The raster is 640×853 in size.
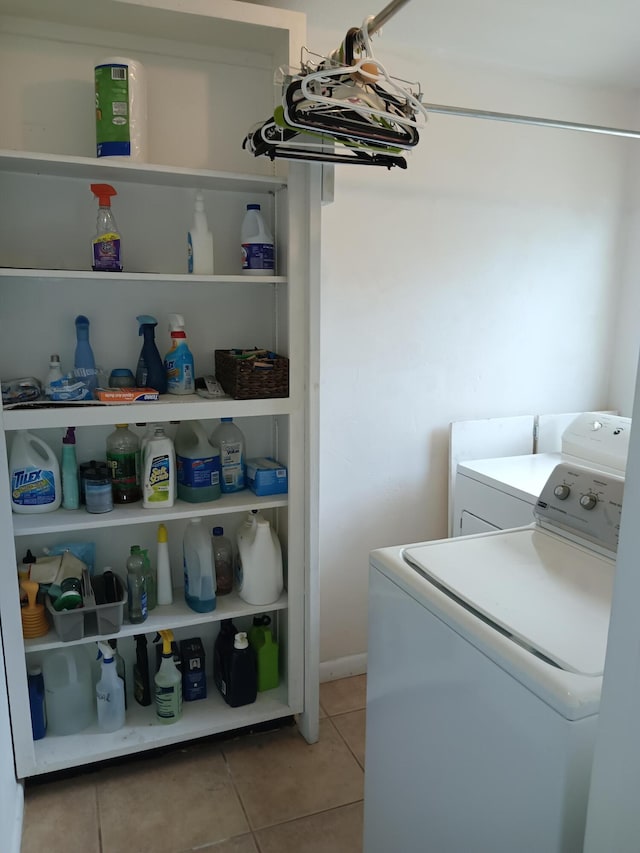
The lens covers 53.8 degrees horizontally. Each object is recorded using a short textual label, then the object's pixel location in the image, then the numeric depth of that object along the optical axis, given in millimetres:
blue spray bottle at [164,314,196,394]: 1944
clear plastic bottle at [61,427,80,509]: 1924
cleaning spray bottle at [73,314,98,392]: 1892
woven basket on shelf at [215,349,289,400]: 1908
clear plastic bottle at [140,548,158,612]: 2082
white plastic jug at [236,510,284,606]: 2094
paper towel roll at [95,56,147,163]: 1687
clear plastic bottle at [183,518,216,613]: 2061
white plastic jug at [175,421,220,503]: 2014
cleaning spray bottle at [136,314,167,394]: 1956
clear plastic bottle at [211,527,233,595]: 2172
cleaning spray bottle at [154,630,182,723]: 2053
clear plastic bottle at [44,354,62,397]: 1856
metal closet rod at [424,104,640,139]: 1704
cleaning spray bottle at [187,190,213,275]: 1903
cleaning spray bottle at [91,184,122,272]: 1788
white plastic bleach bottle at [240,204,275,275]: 1928
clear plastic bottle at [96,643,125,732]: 2014
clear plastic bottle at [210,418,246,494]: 2094
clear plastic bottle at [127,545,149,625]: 1976
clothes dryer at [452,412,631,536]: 2205
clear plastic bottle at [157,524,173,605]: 2090
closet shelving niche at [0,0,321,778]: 1770
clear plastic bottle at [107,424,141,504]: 1972
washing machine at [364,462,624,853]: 981
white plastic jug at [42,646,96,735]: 2000
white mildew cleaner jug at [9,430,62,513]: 1853
